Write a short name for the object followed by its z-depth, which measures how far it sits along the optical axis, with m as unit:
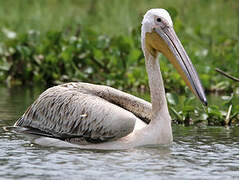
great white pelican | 12.87
